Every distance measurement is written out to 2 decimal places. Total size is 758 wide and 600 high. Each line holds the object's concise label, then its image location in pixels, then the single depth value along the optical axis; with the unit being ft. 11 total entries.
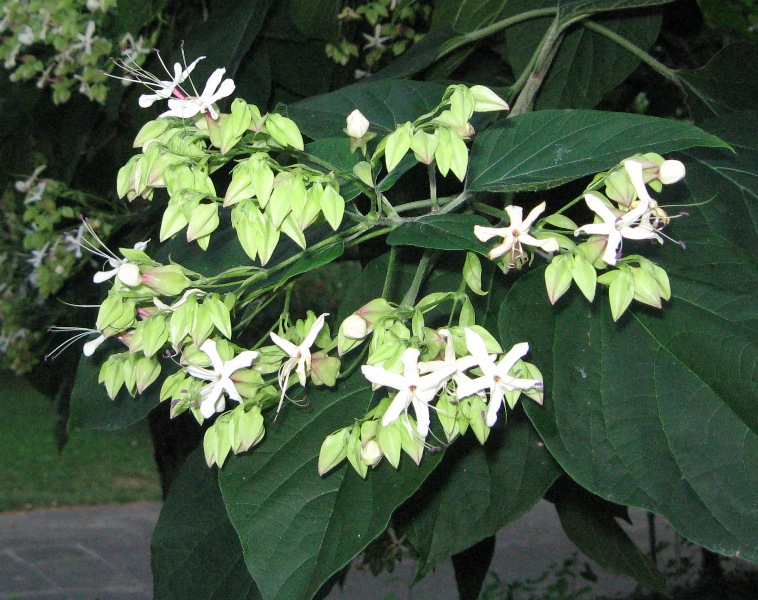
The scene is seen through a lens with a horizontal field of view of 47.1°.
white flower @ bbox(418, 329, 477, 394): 1.81
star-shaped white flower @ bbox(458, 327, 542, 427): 1.79
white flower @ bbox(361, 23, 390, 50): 4.65
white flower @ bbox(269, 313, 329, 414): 1.99
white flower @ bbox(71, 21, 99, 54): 4.48
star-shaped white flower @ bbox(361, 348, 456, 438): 1.74
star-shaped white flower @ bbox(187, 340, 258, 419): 1.94
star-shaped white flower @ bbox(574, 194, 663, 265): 1.82
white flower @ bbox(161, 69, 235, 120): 1.93
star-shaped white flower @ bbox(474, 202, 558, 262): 1.78
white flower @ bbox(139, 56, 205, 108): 2.08
